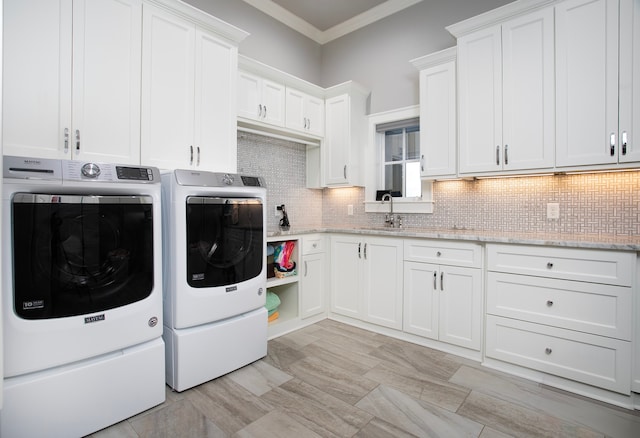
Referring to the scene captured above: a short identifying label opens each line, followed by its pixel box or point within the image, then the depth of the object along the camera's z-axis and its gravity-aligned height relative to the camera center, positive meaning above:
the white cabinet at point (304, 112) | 3.39 +1.10
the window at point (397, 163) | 3.39 +0.60
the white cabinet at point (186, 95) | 2.24 +0.87
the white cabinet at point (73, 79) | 1.74 +0.77
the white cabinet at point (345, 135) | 3.59 +0.89
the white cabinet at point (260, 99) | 2.97 +1.09
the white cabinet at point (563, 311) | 1.97 -0.59
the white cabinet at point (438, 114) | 2.87 +0.90
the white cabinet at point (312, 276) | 3.24 -0.58
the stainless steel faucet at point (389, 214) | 3.51 +0.04
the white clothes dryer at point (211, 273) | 2.07 -0.37
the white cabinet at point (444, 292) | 2.53 -0.58
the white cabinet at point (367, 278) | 2.97 -0.57
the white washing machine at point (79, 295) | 1.51 -0.39
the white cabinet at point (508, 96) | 2.40 +0.92
